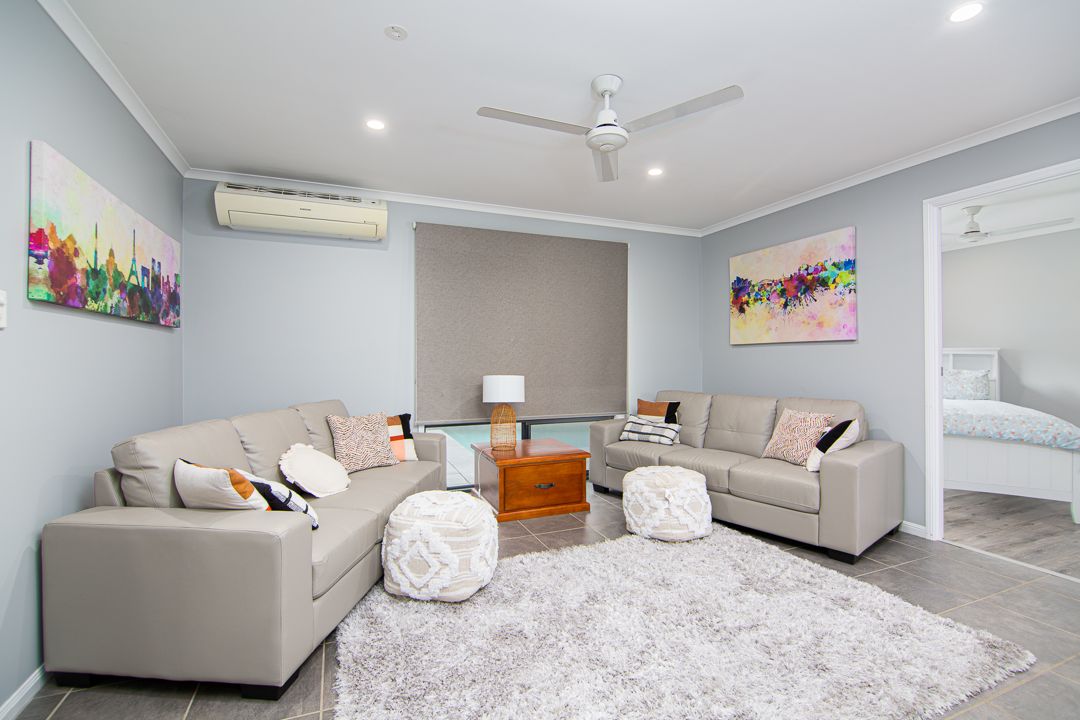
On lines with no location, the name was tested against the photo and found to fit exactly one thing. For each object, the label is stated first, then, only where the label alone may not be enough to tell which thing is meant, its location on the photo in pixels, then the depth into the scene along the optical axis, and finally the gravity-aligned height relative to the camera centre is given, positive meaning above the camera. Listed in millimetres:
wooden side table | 3703 -910
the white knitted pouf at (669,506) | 3146 -922
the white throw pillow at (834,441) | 3195 -512
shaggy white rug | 1698 -1147
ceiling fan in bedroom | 4648 +1371
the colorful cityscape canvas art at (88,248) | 1867 +518
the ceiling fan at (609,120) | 2286 +1159
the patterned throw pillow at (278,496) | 2098 -566
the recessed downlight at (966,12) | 1963 +1386
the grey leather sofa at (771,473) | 2939 -752
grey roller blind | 4320 +374
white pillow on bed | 5414 -264
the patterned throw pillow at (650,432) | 4289 -606
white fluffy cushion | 2721 -613
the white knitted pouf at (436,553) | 2352 -908
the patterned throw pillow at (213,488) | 1884 -480
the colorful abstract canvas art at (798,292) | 3908 +599
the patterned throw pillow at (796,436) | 3416 -518
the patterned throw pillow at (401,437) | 3620 -555
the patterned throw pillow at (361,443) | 3354 -552
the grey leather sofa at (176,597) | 1732 -820
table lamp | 4066 -323
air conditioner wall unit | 3559 +1101
